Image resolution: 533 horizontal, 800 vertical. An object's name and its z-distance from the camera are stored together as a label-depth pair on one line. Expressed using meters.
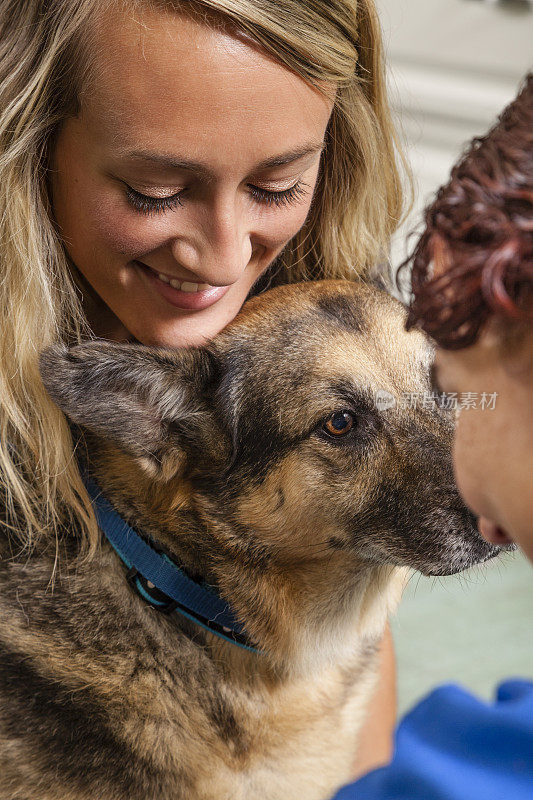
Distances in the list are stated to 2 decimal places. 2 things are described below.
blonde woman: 1.04
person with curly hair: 0.84
